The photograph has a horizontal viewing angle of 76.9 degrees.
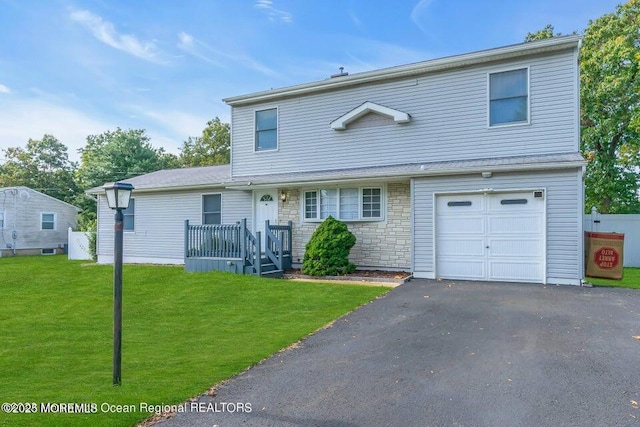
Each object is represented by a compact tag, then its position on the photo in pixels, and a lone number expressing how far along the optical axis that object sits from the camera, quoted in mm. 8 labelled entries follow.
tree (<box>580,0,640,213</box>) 16844
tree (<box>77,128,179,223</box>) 27484
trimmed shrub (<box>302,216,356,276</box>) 10859
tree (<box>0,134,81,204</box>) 36844
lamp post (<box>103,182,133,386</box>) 4113
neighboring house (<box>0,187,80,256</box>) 22281
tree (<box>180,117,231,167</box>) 38125
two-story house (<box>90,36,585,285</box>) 9398
